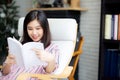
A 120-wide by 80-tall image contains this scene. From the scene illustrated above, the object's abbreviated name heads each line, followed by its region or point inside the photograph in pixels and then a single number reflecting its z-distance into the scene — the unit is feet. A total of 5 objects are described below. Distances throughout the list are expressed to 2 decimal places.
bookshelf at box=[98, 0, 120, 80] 9.82
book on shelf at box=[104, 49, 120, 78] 10.11
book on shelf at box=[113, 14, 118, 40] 9.78
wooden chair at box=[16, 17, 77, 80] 8.78
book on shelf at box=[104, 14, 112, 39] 9.84
